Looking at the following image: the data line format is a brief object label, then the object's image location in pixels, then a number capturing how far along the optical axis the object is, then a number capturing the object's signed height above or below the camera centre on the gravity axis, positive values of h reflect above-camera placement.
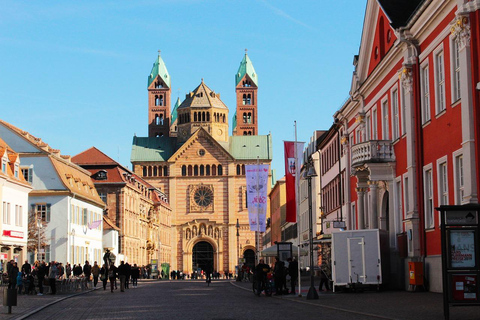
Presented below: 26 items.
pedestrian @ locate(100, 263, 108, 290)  50.34 -0.51
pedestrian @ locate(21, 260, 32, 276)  43.11 -0.13
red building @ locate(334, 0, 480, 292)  27.23 +5.07
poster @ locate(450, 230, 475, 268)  19.09 +0.21
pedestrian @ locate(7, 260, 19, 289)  36.25 -0.33
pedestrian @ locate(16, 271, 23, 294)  40.22 -0.66
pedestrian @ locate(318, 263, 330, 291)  38.31 -0.74
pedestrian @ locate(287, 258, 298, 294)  37.33 -0.37
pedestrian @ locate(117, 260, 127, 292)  45.59 -0.46
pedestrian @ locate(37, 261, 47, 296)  42.38 -0.41
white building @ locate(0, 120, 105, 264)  71.00 +5.71
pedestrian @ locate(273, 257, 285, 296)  36.75 -0.52
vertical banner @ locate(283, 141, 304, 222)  43.74 +4.37
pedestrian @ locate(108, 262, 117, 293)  44.87 -0.45
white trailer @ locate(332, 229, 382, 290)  34.47 +0.11
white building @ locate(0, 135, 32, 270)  57.12 +3.75
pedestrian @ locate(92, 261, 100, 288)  55.92 -0.42
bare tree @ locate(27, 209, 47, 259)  67.43 +2.38
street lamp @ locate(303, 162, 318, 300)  31.56 +0.97
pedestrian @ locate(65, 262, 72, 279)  57.64 -0.28
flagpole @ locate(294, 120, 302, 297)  42.09 +3.99
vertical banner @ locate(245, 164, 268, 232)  62.56 +4.75
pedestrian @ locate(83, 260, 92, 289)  53.12 -0.28
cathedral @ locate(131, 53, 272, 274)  138.50 +10.81
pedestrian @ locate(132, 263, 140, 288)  59.78 -0.56
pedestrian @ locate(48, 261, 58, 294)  42.97 -0.57
